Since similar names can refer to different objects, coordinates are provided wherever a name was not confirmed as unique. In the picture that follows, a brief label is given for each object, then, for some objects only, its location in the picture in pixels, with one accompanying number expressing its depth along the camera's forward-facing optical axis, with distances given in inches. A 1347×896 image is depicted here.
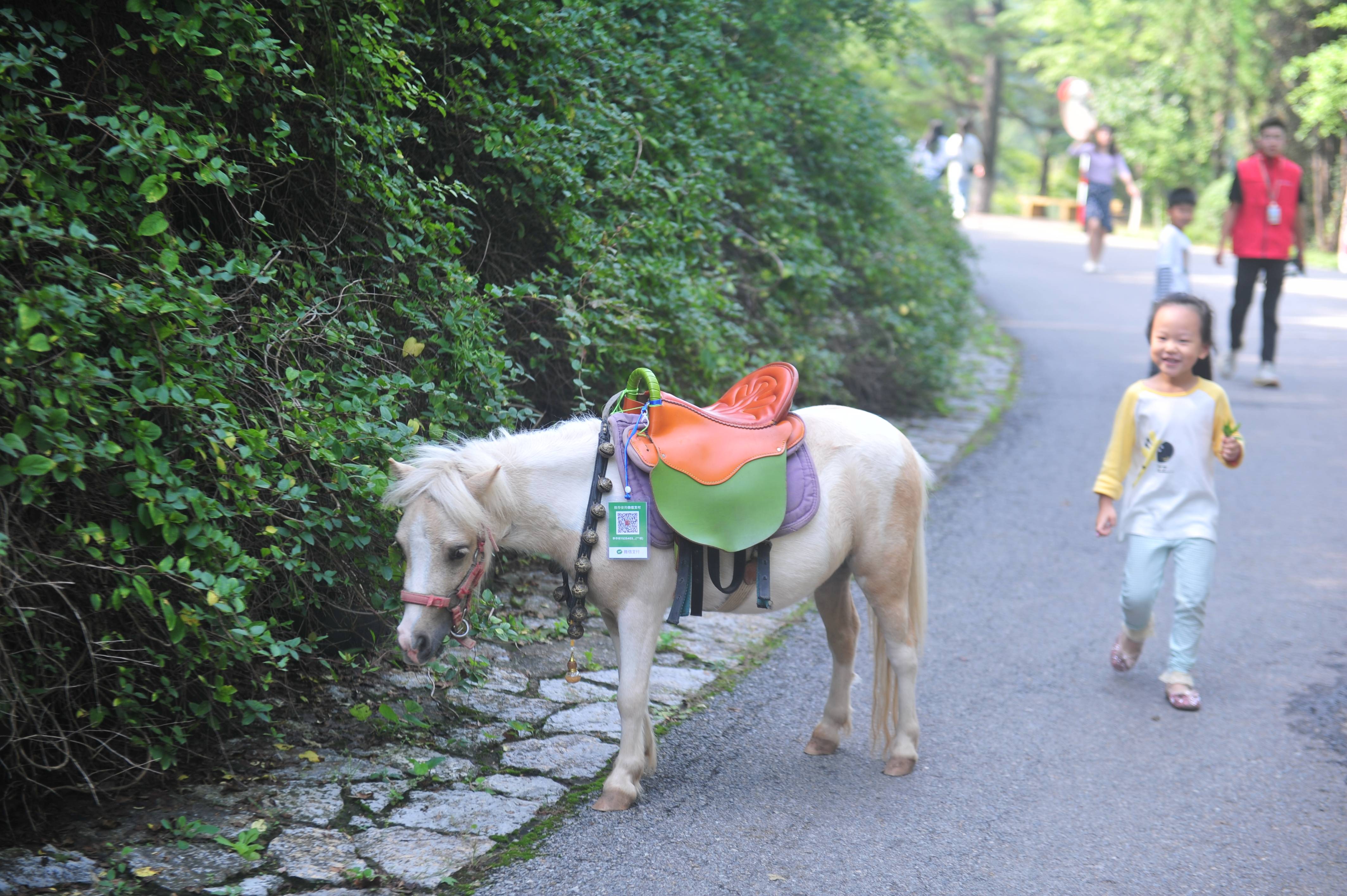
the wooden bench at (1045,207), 1229.1
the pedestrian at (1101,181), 698.2
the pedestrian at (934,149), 819.4
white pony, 127.3
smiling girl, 184.1
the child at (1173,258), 350.3
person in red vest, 396.8
